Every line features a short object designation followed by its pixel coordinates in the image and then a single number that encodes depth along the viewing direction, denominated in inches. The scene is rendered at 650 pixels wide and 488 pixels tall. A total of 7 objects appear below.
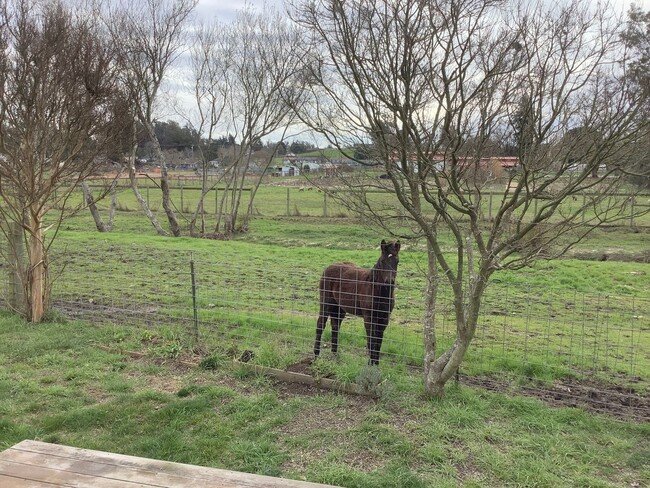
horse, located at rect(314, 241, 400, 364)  205.5
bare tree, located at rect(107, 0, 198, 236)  682.2
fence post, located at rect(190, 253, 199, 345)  236.5
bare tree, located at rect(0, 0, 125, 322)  231.0
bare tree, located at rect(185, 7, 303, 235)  738.2
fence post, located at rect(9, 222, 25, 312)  278.0
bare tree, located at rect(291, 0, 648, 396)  132.4
